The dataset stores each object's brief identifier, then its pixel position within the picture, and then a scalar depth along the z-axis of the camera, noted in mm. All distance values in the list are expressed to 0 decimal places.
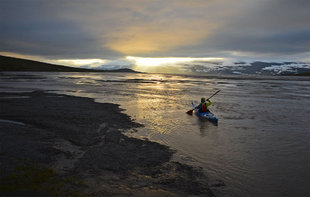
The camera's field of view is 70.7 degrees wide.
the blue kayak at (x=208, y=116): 15797
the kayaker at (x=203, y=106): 17750
